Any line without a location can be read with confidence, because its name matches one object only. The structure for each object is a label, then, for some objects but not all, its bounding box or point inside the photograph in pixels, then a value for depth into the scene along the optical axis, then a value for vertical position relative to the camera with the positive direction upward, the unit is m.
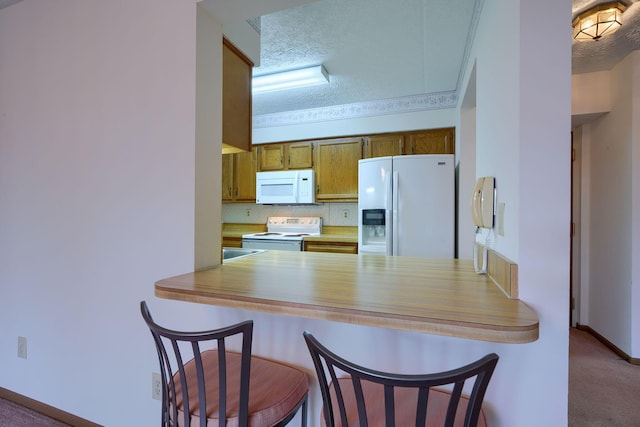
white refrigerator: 2.81 +0.07
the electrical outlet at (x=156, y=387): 1.42 -0.85
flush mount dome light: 1.83 +1.26
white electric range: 3.54 -0.30
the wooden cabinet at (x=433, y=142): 3.26 +0.80
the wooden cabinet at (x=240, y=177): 4.07 +0.48
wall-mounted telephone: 1.15 +0.04
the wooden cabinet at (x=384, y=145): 3.43 +0.79
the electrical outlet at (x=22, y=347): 1.76 -0.82
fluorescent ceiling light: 2.70 +1.28
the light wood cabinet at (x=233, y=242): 3.93 -0.41
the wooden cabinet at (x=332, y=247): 3.38 -0.41
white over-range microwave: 3.71 +0.32
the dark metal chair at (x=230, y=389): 0.80 -0.59
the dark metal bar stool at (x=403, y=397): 0.57 -0.40
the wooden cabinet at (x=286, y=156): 3.80 +0.74
